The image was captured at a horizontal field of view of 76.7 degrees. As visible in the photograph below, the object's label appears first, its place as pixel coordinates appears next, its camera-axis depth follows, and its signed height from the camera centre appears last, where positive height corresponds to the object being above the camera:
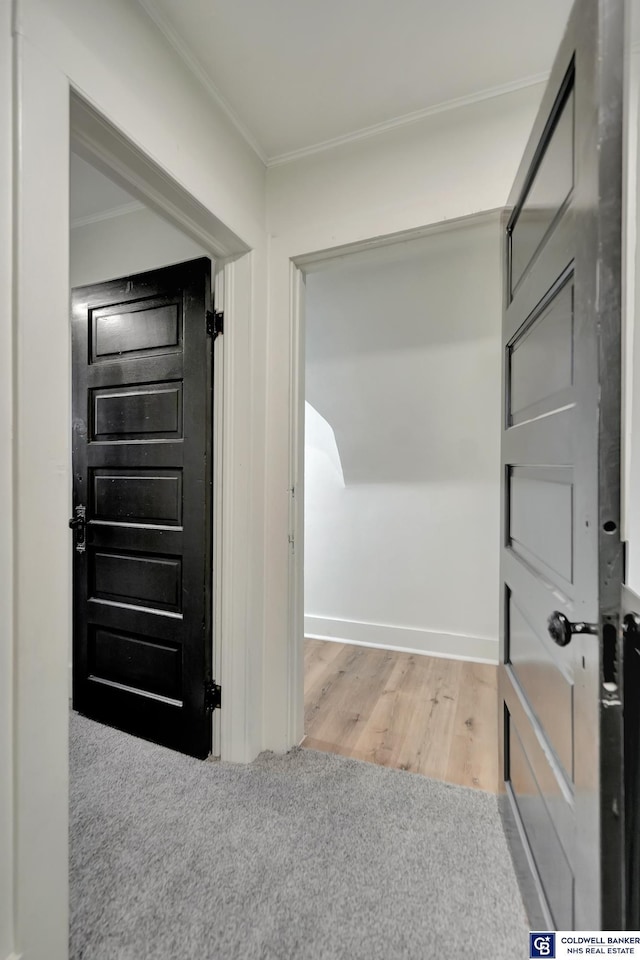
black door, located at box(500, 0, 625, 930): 0.65 -0.02
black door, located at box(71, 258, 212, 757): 1.72 -0.12
